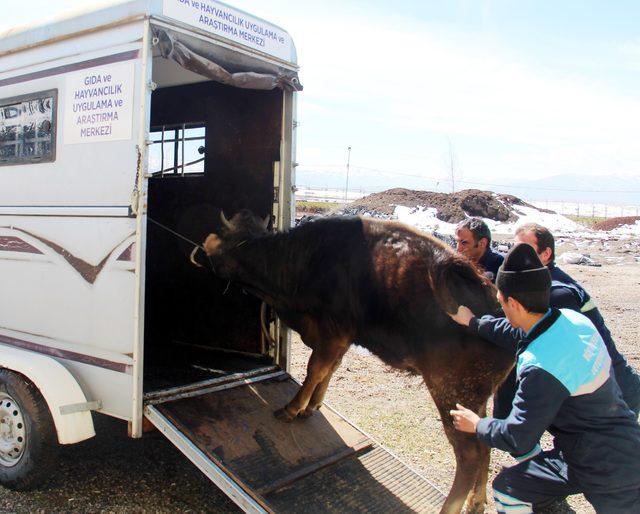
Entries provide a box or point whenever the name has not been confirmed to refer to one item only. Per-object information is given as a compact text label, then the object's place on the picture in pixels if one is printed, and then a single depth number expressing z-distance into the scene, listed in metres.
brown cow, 3.68
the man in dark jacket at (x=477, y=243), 4.79
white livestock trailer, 3.77
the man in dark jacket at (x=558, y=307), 3.44
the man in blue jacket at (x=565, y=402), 2.64
